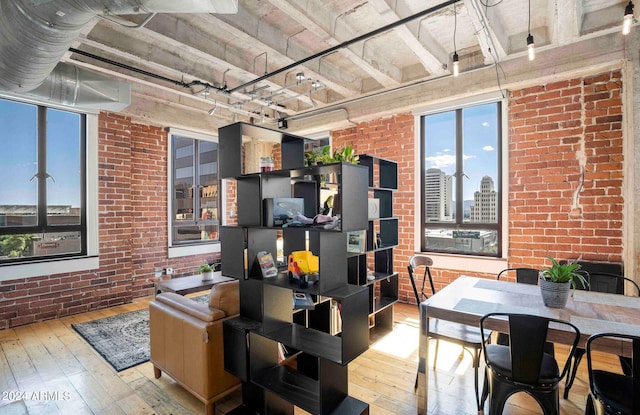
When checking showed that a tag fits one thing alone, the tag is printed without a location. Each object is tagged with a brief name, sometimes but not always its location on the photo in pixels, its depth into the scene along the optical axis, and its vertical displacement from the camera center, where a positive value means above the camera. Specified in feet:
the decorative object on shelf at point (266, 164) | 7.67 +1.02
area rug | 10.09 -4.70
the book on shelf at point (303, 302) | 8.54 -2.57
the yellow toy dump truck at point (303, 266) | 6.69 -1.29
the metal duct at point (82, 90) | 10.64 +4.16
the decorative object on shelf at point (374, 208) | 10.68 -0.09
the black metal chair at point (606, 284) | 10.20 -2.61
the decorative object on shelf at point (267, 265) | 7.24 -1.34
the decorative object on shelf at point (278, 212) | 7.07 -0.12
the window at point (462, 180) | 13.38 +1.08
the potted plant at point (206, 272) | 13.52 -2.79
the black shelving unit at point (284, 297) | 6.11 -1.96
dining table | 6.09 -2.36
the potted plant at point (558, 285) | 7.14 -1.82
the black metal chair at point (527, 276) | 10.28 -2.33
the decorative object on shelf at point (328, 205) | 8.96 +0.02
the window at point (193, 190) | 18.74 +1.04
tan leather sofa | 7.29 -3.24
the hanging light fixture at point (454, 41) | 8.92 +5.83
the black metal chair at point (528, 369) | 5.71 -3.05
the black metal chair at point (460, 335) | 7.64 -3.30
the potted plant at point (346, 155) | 9.04 +1.47
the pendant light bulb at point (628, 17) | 7.02 +4.09
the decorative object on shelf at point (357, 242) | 10.44 -1.19
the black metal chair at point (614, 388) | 5.09 -3.24
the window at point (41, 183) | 13.00 +1.09
